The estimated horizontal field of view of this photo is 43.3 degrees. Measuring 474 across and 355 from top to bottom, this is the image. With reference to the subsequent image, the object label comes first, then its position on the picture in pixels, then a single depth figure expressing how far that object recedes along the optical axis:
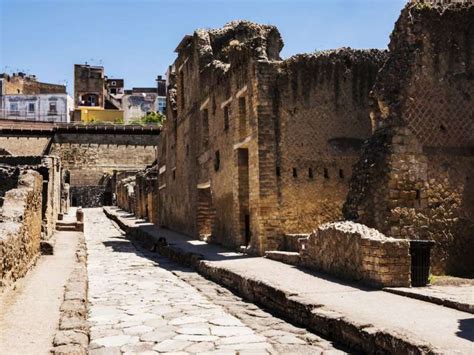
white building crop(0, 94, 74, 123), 80.81
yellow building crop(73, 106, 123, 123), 77.19
